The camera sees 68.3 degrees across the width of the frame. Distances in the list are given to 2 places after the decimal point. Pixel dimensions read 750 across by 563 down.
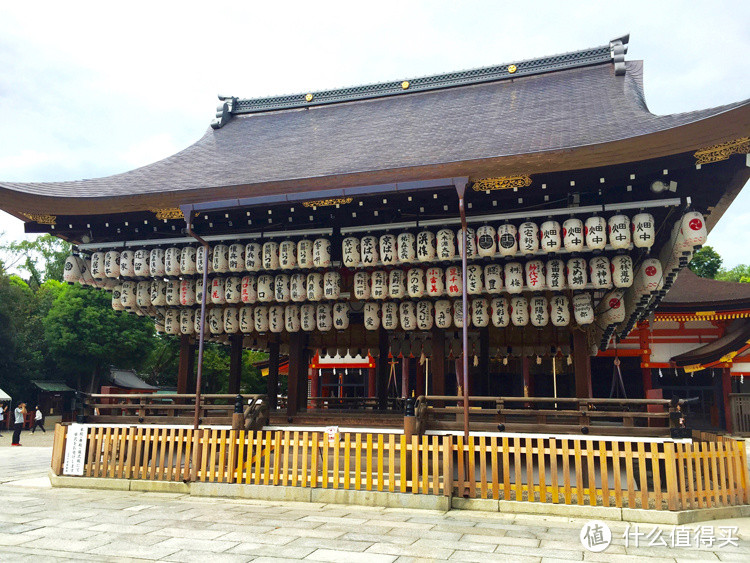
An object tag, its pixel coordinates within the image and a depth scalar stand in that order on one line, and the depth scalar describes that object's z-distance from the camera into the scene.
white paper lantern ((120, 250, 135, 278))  12.35
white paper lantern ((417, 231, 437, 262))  10.31
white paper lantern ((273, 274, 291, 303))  11.62
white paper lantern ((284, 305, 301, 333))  12.12
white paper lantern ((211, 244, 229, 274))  11.69
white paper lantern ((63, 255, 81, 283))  12.93
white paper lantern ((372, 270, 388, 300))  11.02
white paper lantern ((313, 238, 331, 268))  11.00
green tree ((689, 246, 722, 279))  40.91
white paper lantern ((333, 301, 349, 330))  11.89
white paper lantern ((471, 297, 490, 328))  10.93
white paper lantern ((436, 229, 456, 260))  10.18
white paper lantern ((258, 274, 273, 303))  11.79
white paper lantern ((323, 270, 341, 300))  11.36
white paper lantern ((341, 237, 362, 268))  10.89
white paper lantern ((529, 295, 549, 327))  10.67
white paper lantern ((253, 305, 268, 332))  12.31
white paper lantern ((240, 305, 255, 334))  12.44
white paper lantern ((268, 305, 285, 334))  12.25
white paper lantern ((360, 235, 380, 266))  10.80
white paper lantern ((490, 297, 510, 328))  10.78
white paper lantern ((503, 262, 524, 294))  10.20
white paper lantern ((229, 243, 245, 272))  11.63
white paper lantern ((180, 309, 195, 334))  12.90
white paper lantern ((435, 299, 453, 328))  11.16
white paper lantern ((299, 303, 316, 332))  12.02
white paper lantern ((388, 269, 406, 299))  10.95
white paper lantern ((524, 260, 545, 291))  10.04
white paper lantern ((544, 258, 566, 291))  9.98
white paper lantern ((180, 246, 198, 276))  11.91
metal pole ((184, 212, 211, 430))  9.91
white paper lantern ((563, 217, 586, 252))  9.52
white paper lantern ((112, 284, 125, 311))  13.09
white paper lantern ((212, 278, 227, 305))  11.92
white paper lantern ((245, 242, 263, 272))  11.52
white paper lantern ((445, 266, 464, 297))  10.60
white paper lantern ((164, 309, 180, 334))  13.06
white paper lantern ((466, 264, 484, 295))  10.44
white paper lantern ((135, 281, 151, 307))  12.79
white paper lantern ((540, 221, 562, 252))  9.66
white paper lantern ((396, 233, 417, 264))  10.47
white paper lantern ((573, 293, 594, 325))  10.34
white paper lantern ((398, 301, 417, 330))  11.47
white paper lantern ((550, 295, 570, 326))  10.59
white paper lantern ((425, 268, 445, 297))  10.62
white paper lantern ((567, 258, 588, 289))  9.91
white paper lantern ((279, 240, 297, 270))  11.22
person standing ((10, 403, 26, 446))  20.70
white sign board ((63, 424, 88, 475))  10.38
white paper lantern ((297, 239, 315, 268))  11.12
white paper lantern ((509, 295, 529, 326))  10.76
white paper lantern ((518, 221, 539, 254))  9.75
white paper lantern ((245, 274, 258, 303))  11.91
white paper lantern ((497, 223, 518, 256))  9.83
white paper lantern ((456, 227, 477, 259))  10.05
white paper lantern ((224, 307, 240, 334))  12.57
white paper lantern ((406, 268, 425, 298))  10.70
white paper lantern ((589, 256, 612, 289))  9.86
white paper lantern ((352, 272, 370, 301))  11.23
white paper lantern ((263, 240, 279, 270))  11.37
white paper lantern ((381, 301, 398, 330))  11.59
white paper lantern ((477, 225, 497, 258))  9.93
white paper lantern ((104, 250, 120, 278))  12.44
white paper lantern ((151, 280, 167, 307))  12.66
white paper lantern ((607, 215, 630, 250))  9.33
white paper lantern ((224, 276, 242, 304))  11.94
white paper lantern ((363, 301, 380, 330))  11.70
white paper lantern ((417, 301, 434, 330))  11.30
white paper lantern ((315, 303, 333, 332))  11.98
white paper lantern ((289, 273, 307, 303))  11.51
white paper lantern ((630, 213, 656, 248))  9.28
